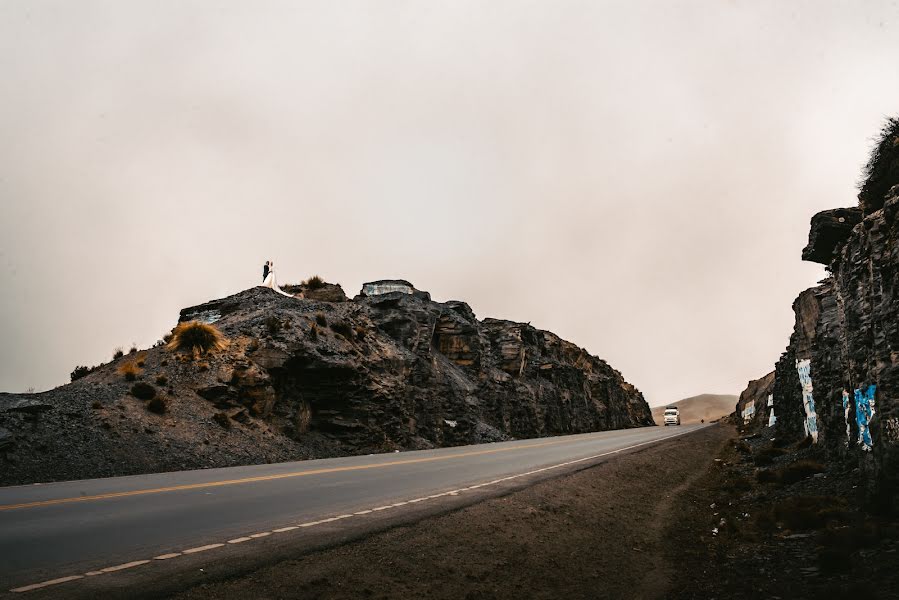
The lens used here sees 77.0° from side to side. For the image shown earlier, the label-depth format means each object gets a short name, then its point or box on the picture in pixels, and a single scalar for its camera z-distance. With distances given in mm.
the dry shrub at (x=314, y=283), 49719
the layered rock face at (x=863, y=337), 8152
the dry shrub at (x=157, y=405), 21359
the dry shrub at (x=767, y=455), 19391
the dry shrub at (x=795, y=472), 13203
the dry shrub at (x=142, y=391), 22047
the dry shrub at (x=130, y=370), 23284
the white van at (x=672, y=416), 95438
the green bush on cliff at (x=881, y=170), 13136
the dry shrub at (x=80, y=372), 29219
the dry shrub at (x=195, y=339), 26797
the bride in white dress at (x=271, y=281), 42072
